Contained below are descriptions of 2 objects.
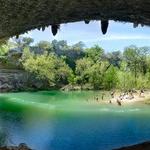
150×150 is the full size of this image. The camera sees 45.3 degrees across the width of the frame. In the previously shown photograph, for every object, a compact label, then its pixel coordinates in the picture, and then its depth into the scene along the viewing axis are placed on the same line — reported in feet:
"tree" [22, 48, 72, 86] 134.54
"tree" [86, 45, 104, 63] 141.89
